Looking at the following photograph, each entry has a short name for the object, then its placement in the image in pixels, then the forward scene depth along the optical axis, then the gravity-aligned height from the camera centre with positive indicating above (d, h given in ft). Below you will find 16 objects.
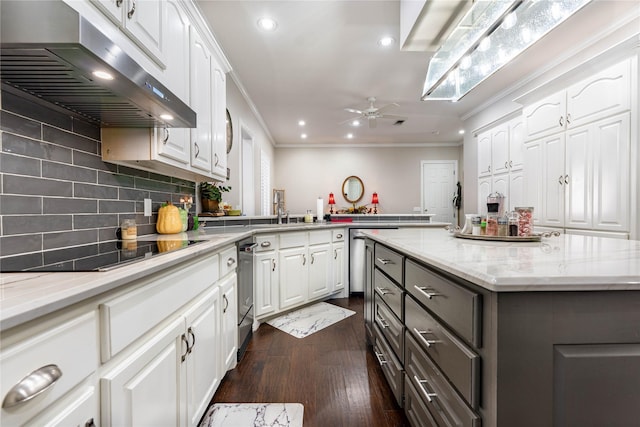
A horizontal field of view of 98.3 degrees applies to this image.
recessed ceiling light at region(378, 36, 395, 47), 8.45 +5.28
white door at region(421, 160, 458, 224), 22.89 +1.99
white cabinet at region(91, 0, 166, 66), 3.60 +2.75
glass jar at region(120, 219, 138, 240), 4.94 -0.34
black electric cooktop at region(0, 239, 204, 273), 2.61 -0.53
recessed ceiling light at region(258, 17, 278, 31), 7.63 +5.27
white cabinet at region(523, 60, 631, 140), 7.10 +3.19
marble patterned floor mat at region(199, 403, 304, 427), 4.53 -3.47
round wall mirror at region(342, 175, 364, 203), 22.61 +1.89
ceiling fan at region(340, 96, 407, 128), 13.11 +4.78
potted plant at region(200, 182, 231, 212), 8.33 +0.45
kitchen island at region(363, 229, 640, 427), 2.12 -1.04
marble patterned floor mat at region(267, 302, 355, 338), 8.18 -3.49
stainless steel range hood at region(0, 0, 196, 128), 2.40 +1.47
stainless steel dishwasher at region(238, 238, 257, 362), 6.30 -1.99
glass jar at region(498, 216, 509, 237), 4.48 -0.26
